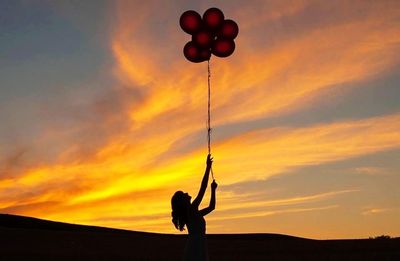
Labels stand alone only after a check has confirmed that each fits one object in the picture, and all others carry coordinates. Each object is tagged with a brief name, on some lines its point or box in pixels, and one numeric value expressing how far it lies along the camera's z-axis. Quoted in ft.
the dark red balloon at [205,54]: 33.99
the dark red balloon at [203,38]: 33.45
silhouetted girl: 30.45
